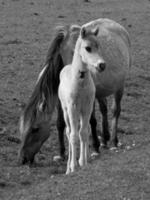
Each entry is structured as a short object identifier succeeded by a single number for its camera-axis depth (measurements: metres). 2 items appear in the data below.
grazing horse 18.90
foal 16.31
